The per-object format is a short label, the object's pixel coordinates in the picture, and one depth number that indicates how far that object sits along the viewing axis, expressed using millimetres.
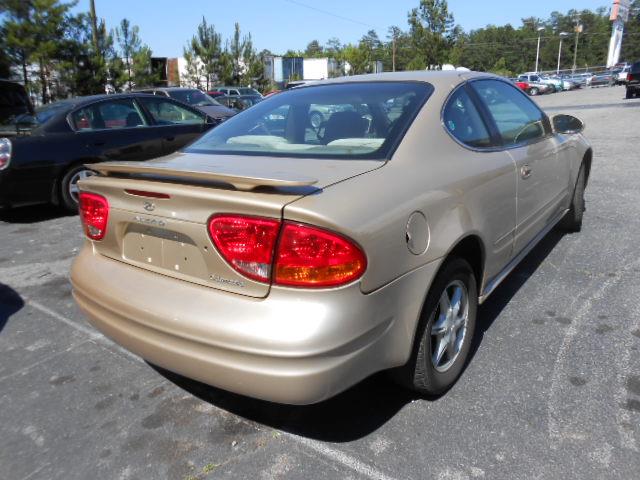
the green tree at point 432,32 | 47284
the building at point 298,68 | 49875
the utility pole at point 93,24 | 22227
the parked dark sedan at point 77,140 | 6047
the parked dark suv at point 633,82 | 25877
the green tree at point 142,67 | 26719
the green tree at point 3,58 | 18234
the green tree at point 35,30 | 18109
